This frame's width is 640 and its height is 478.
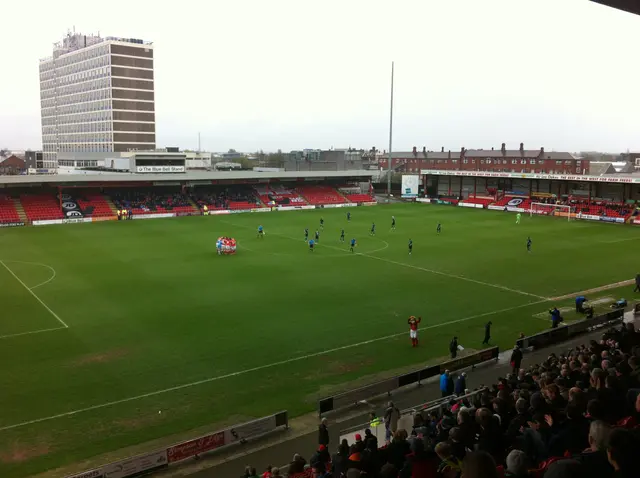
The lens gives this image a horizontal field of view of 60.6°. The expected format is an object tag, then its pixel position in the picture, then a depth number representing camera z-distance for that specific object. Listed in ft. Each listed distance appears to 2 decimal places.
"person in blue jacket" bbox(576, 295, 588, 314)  89.66
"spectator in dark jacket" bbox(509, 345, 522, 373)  61.67
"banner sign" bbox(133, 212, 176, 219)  232.00
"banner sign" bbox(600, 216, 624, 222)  220.64
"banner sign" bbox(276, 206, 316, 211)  267.80
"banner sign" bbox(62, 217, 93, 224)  215.10
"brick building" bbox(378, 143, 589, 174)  347.56
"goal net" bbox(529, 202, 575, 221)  241.04
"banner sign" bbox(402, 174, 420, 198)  312.29
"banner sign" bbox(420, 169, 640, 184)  227.40
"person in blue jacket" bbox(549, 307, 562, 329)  80.33
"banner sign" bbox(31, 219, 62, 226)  208.74
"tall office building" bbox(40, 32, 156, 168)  377.50
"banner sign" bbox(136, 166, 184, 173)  250.37
